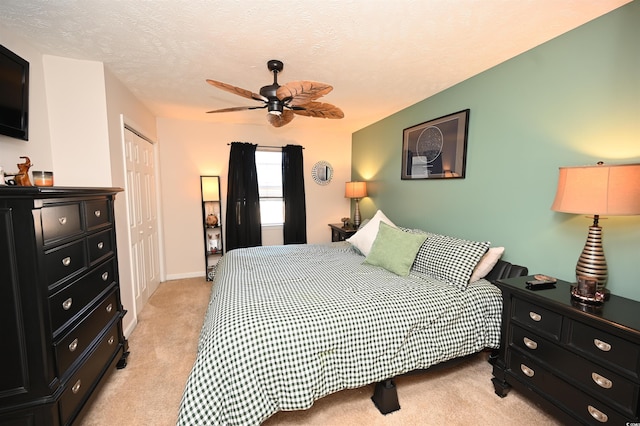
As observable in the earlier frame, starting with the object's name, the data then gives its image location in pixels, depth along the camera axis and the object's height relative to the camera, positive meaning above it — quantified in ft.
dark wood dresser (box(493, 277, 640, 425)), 4.14 -2.88
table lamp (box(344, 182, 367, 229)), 13.65 +0.00
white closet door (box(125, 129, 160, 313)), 9.36 -1.01
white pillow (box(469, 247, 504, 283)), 7.06 -1.92
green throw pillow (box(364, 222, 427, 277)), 7.58 -1.75
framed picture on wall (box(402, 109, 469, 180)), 8.50 +1.47
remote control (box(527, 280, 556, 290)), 5.64 -1.97
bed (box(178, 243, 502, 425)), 4.42 -2.74
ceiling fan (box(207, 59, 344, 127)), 5.85 +2.21
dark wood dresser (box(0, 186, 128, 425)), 3.95 -1.86
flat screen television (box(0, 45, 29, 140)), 5.22 +1.93
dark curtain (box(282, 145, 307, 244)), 14.49 -0.32
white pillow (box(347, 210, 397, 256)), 9.35 -1.61
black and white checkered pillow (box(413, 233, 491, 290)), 6.74 -1.80
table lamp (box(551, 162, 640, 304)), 4.40 -0.19
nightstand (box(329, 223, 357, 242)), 13.26 -2.13
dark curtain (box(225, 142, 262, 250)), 13.70 -0.46
